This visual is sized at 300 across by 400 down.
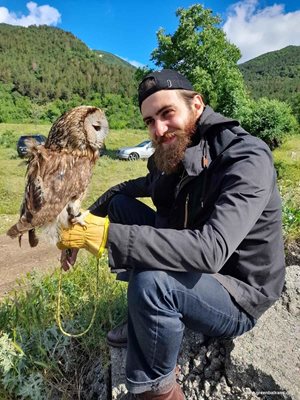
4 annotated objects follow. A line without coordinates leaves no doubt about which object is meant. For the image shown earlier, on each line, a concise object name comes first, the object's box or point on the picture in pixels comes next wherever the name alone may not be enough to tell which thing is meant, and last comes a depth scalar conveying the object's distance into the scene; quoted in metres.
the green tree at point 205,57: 21.36
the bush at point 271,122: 19.38
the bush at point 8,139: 24.59
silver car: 22.45
